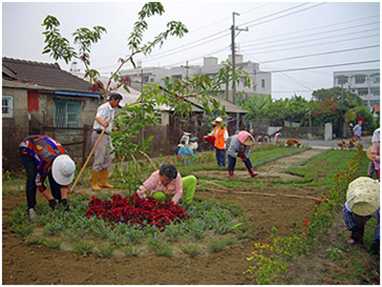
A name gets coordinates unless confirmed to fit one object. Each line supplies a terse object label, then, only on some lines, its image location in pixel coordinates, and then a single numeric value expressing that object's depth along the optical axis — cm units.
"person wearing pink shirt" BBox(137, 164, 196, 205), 546
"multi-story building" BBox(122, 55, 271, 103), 4628
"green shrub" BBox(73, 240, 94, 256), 413
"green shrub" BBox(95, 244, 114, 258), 405
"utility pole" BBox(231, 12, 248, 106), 2458
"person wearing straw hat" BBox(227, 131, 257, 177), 951
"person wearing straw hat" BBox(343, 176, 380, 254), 427
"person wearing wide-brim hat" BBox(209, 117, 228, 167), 1154
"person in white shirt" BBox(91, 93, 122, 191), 679
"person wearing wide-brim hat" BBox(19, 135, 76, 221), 523
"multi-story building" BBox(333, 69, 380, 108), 4878
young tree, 548
